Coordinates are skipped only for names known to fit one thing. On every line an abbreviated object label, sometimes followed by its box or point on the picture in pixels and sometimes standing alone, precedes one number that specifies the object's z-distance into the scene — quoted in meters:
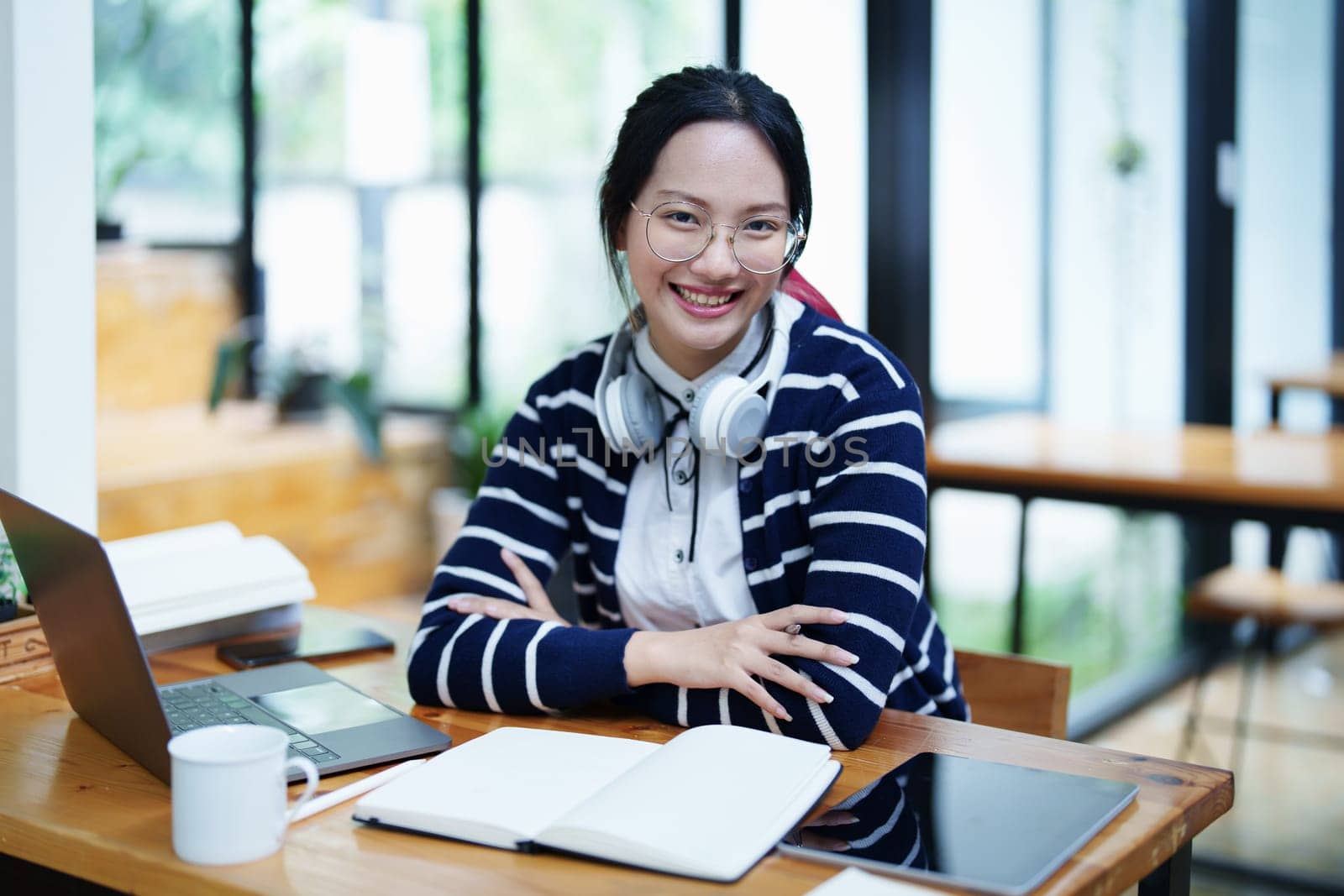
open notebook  1.92
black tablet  1.91
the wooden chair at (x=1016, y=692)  2.51
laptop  2.02
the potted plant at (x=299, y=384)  5.77
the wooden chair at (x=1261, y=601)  4.03
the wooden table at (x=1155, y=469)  3.32
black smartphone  2.47
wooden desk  1.91
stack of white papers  2.49
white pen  2.02
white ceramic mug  1.92
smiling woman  2.24
